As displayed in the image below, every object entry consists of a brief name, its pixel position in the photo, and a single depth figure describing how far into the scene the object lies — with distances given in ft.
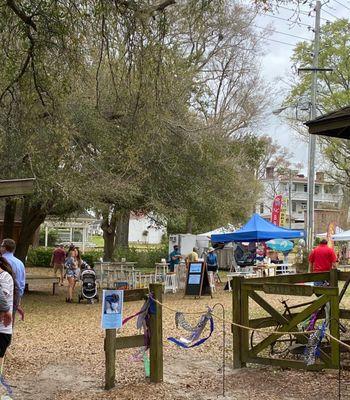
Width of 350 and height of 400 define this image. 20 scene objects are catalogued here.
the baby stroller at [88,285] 59.16
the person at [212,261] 71.72
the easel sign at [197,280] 63.21
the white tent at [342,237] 102.91
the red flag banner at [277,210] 110.32
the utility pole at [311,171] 86.33
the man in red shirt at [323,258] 47.85
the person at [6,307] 21.77
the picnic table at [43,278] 84.38
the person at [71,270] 61.11
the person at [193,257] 69.52
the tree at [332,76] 119.55
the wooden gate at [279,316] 23.19
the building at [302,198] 249.34
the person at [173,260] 76.23
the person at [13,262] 26.71
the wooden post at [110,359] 23.53
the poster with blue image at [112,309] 23.48
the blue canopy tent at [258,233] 77.41
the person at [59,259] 88.74
